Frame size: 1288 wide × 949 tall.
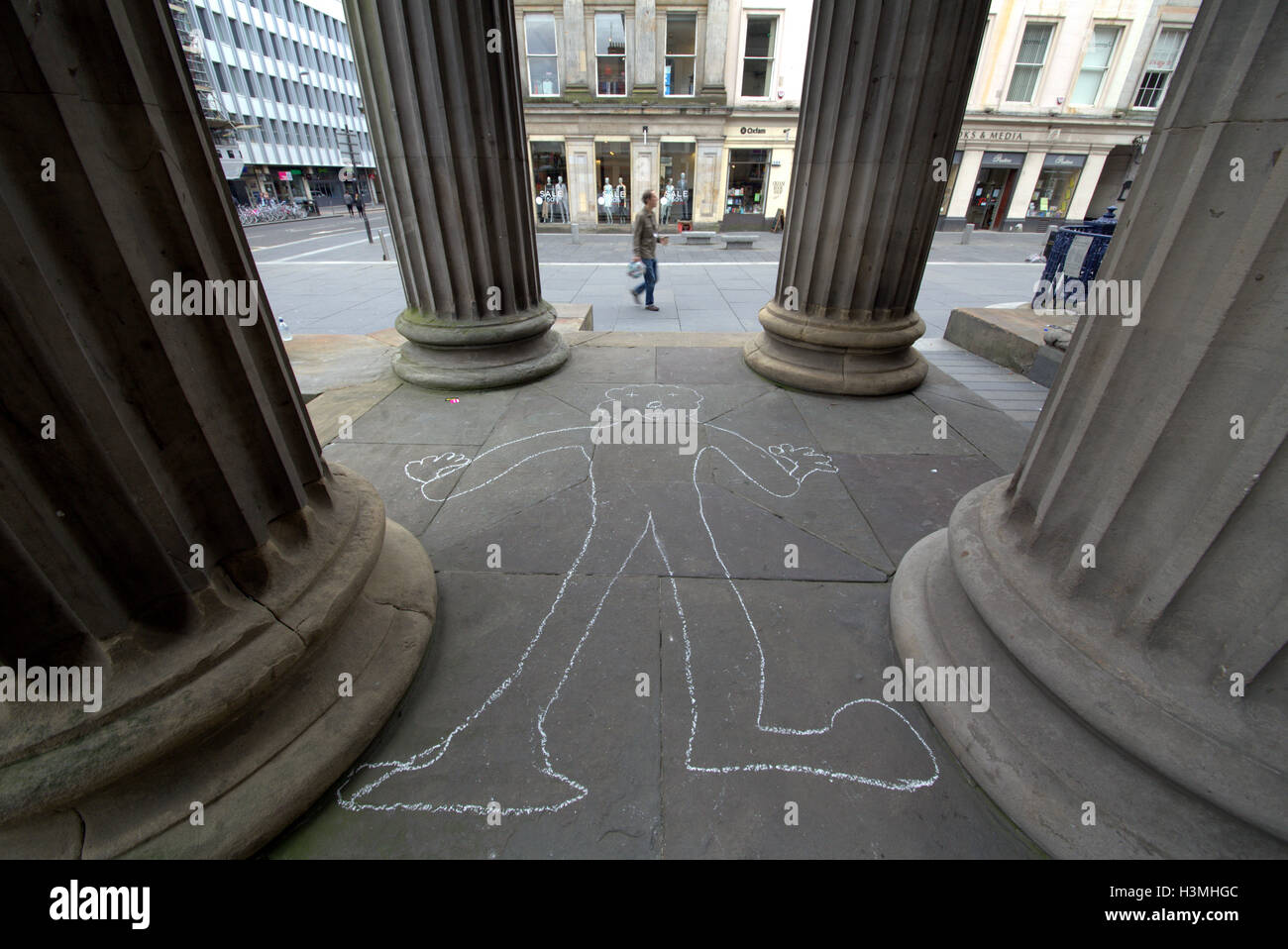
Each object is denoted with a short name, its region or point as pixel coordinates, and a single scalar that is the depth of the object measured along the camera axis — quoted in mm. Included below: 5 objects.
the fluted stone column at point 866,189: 4227
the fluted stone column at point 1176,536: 1427
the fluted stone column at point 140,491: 1363
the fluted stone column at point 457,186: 4258
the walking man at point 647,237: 8742
